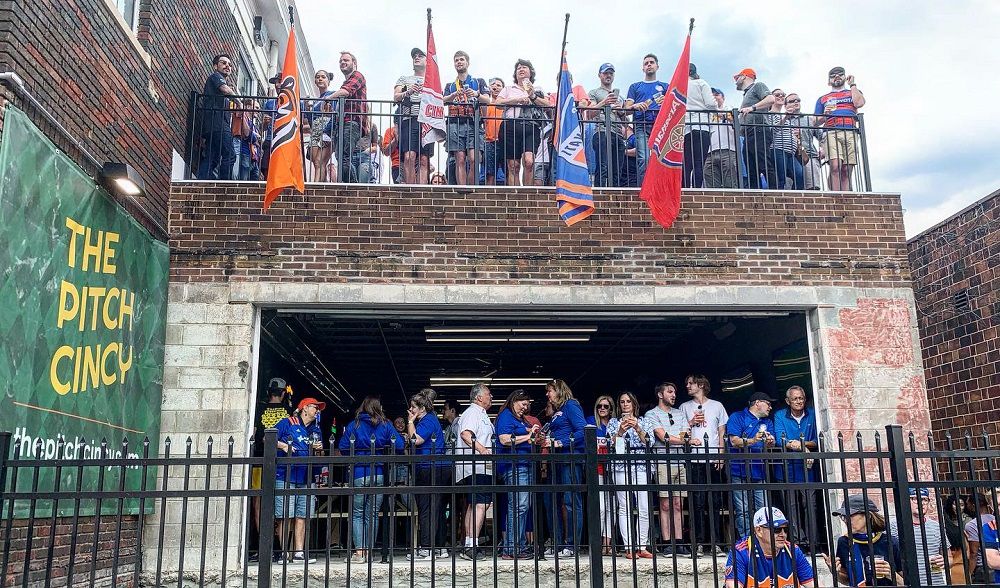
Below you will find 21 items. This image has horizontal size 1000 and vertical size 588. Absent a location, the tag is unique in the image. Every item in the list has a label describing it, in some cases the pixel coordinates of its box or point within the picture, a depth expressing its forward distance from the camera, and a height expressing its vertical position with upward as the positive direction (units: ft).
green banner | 22.45 +4.68
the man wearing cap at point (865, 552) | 19.34 -1.89
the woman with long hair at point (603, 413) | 32.71 +2.29
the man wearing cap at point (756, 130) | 37.63 +14.43
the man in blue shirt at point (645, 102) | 37.60 +15.70
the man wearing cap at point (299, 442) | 30.45 +1.33
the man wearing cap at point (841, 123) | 37.58 +14.60
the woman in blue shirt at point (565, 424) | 31.76 +1.88
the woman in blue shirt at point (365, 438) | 31.42 +1.45
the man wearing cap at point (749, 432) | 31.83 +1.57
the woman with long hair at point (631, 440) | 31.12 +1.28
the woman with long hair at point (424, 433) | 31.73 +1.62
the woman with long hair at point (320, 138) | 37.01 +14.07
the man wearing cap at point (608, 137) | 36.88 +14.04
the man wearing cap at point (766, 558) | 20.60 -1.96
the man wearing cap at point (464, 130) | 36.17 +14.00
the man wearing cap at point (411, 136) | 35.91 +13.80
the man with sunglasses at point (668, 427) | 32.19 +1.79
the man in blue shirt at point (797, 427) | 33.30 +1.76
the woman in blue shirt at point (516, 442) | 30.30 +1.26
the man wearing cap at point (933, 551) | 24.21 -2.13
